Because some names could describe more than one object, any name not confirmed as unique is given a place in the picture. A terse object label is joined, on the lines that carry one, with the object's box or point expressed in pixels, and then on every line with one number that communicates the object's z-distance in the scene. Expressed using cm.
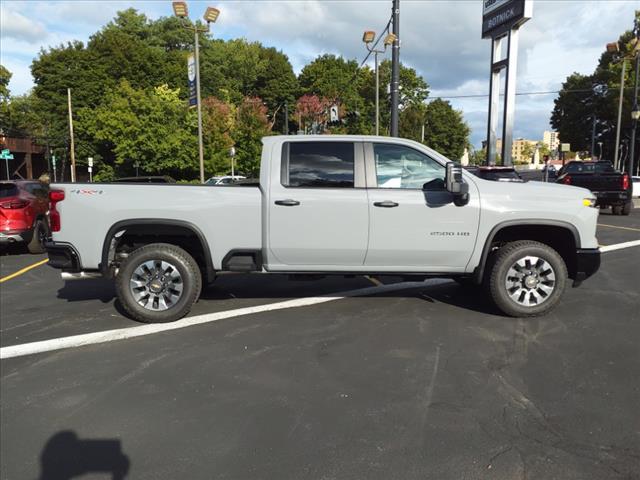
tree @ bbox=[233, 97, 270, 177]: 3719
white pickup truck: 511
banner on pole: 2192
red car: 969
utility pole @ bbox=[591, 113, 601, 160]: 5159
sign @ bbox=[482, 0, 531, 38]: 2702
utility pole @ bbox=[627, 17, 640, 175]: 2561
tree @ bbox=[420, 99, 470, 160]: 7956
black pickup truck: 1552
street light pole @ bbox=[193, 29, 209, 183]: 2027
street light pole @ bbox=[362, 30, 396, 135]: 1917
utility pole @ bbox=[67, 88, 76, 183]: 4112
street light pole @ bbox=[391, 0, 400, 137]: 1412
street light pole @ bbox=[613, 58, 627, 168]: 3185
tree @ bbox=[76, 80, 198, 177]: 3484
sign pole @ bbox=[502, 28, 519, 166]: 2800
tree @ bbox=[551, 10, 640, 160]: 4569
